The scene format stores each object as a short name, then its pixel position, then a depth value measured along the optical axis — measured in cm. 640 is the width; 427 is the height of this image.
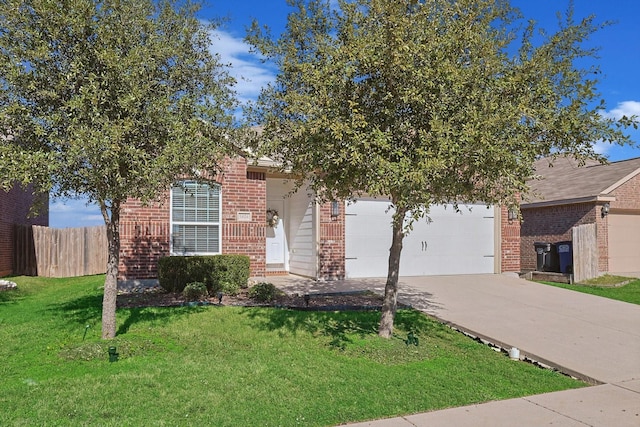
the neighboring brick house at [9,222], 1608
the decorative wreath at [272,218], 1524
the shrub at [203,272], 1102
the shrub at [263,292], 1020
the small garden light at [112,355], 633
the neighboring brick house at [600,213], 1711
